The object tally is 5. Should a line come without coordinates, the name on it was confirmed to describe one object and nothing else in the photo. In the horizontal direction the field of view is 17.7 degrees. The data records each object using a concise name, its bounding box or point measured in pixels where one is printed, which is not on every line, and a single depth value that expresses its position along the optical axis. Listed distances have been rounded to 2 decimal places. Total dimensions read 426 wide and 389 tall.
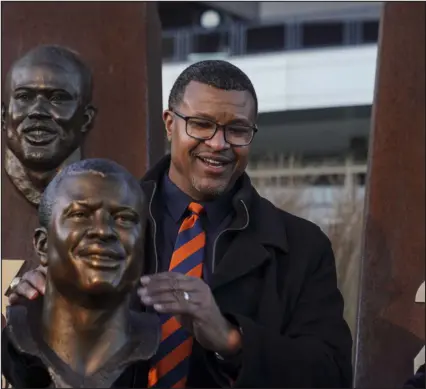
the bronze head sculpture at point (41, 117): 4.18
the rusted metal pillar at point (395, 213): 4.09
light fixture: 17.53
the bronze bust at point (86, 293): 2.85
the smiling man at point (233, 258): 3.10
